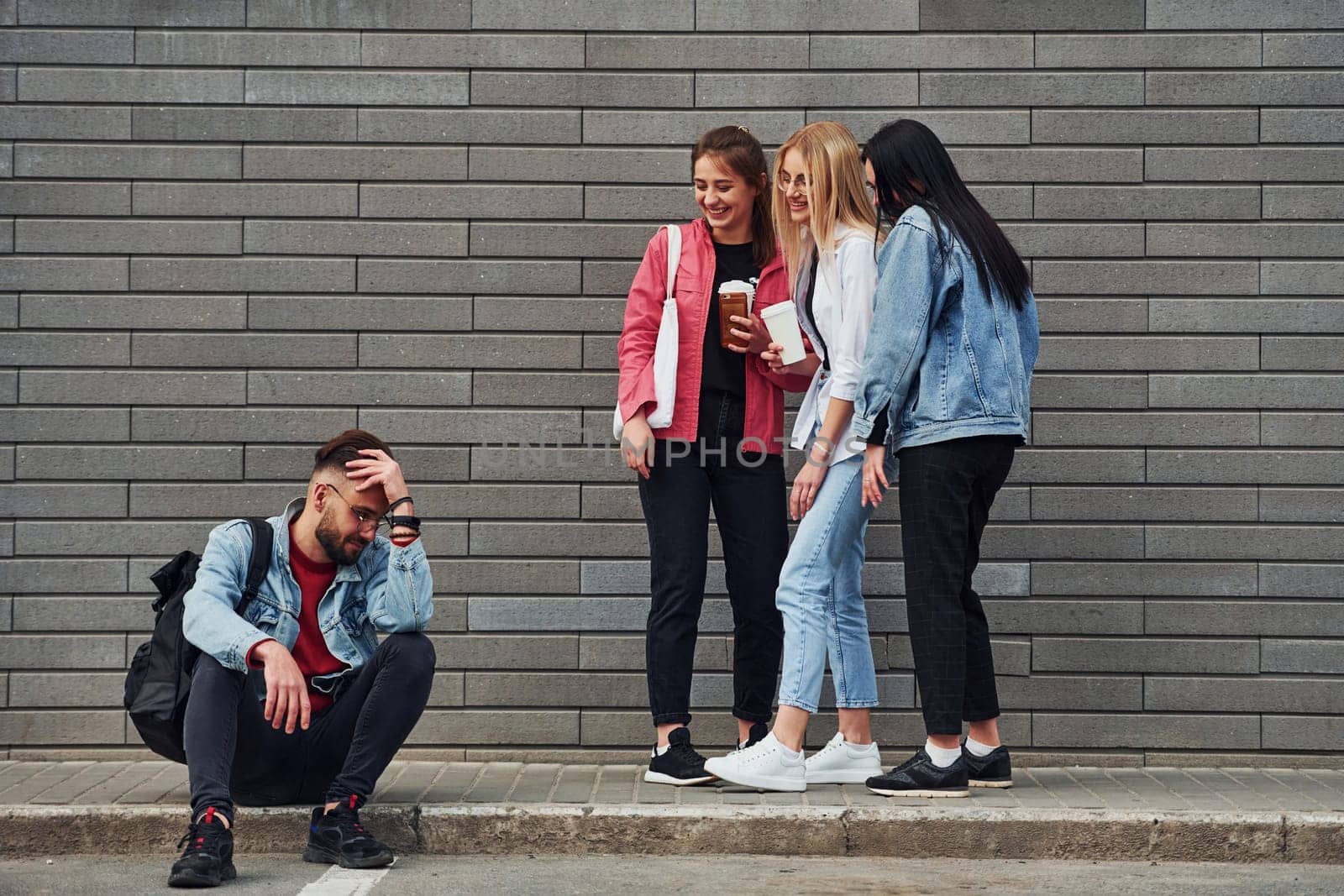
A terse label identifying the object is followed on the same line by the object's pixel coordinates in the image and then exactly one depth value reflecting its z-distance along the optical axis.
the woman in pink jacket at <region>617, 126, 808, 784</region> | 4.88
